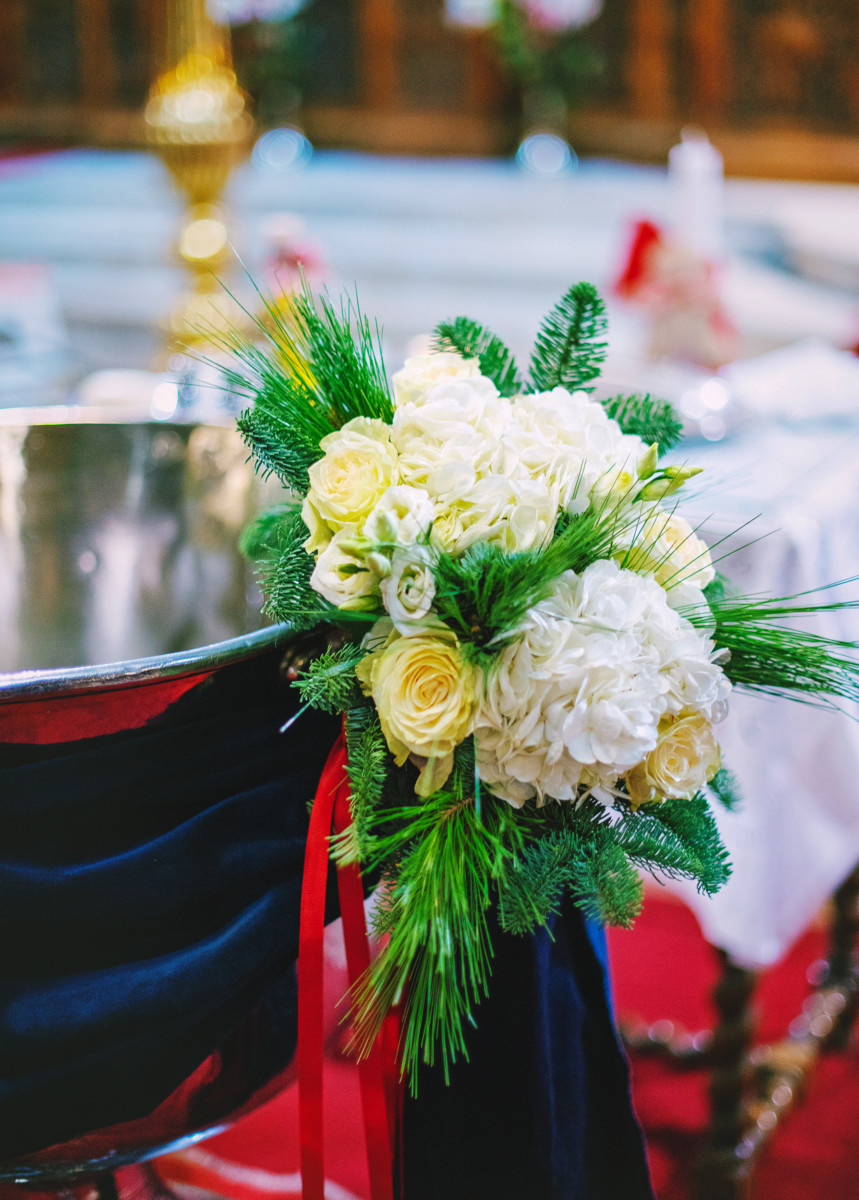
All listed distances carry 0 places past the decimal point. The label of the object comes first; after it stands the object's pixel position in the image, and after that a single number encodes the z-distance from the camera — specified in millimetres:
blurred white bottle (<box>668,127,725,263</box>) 1632
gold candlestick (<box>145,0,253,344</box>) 1818
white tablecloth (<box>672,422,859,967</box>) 1083
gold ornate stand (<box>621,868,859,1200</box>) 1228
